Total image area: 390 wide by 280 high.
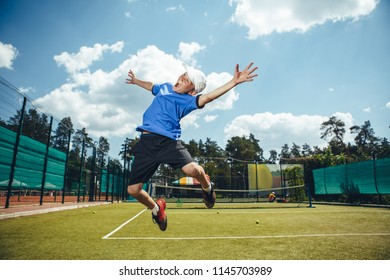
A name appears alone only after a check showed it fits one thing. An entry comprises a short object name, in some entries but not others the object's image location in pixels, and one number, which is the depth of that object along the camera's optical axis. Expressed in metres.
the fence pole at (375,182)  16.17
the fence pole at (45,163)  12.32
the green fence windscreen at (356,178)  15.90
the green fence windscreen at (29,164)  9.57
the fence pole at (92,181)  20.67
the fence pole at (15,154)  9.59
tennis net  25.81
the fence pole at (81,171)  17.51
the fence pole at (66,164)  14.90
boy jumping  3.68
